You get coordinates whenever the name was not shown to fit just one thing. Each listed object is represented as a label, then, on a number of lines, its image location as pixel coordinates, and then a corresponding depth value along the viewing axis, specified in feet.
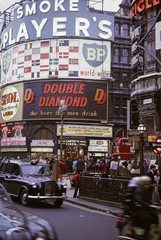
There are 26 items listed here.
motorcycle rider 27.40
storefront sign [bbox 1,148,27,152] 186.87
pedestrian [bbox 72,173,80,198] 64.03
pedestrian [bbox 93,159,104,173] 83.24
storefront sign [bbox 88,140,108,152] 180.79
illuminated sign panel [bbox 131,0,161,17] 99.66
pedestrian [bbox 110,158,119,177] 82.99
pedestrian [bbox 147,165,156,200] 50.49
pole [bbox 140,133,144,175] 59.47
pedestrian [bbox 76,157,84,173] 92.38
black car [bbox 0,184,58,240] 20.30
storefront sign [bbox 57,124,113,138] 179.22
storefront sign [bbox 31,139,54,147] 180.24
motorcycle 27.43
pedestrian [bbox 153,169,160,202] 50.42
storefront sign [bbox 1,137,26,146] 186.80
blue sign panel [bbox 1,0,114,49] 184.96
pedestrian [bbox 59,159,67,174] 83.92
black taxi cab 51.21
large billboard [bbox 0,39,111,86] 182.39
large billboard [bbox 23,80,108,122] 181.98
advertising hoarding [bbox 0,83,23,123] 192.24
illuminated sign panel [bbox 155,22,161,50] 87.56
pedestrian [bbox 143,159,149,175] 66.63
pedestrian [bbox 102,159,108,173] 86.21
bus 132.57
